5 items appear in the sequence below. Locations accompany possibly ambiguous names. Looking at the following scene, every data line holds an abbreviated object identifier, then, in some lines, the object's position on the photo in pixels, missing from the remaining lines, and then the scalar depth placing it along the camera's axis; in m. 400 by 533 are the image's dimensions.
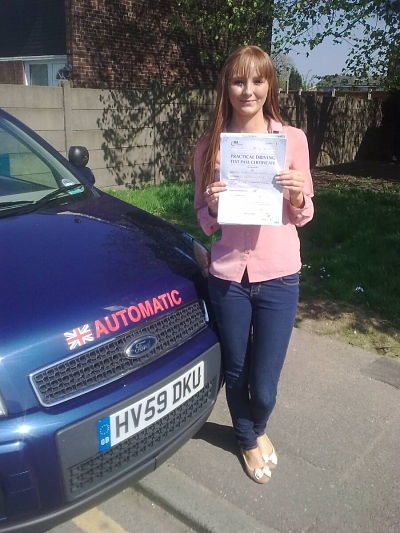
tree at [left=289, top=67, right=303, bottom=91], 30.06
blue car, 1.75
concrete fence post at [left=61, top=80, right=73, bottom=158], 8.00
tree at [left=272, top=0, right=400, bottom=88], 8.90
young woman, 2.12
